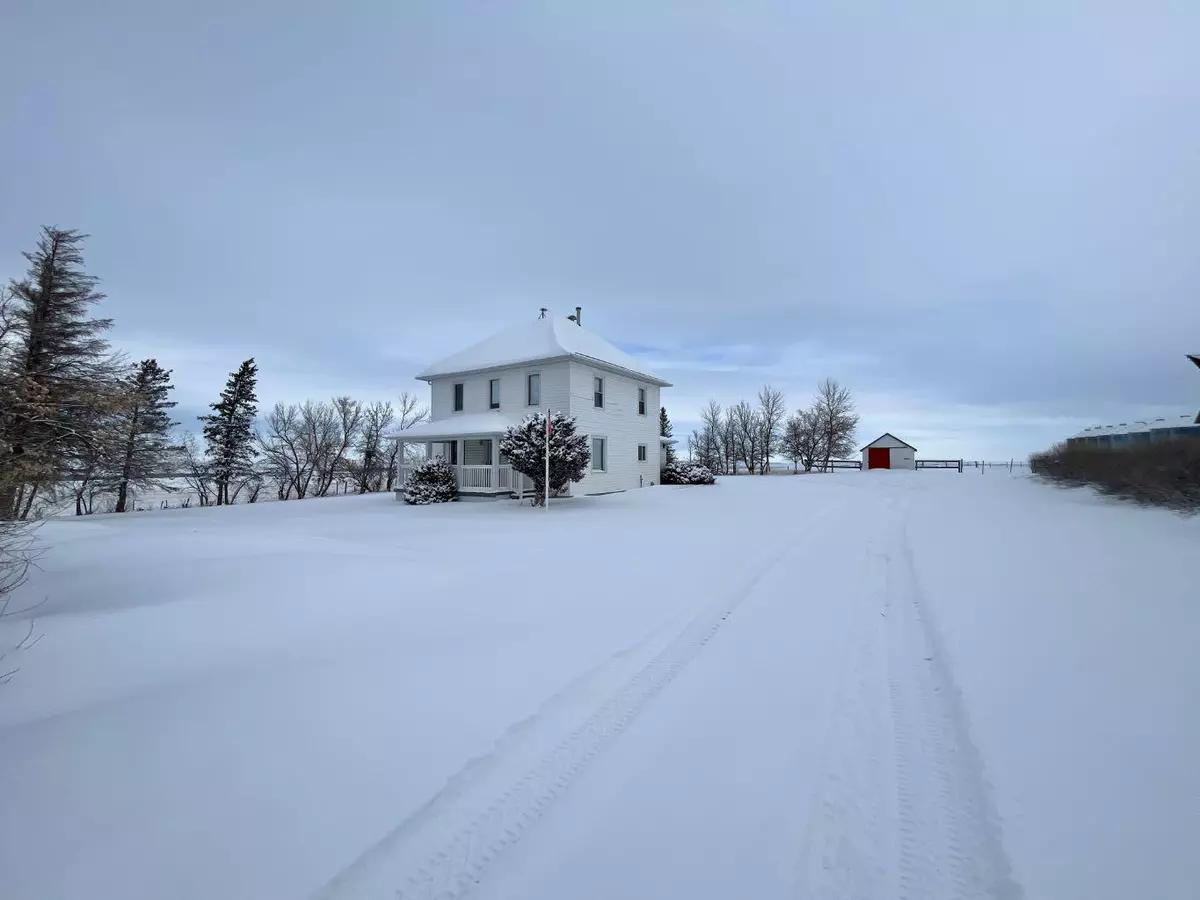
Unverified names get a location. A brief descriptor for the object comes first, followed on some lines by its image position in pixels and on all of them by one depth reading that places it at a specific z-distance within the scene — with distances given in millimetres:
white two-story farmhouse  20406
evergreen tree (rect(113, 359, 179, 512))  7554
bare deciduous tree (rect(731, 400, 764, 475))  62188
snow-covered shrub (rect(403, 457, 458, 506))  19047
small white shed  48906
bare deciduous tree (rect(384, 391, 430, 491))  41031
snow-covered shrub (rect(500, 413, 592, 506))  16297
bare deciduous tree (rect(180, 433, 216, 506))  33344
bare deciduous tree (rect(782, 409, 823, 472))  57000
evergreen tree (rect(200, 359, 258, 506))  34438
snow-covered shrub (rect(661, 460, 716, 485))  27656
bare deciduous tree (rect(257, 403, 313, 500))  38719
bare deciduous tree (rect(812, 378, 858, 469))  56375
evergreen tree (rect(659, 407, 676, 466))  55781
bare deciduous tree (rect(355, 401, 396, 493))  40812
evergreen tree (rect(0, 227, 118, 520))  5266
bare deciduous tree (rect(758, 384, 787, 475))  61062
